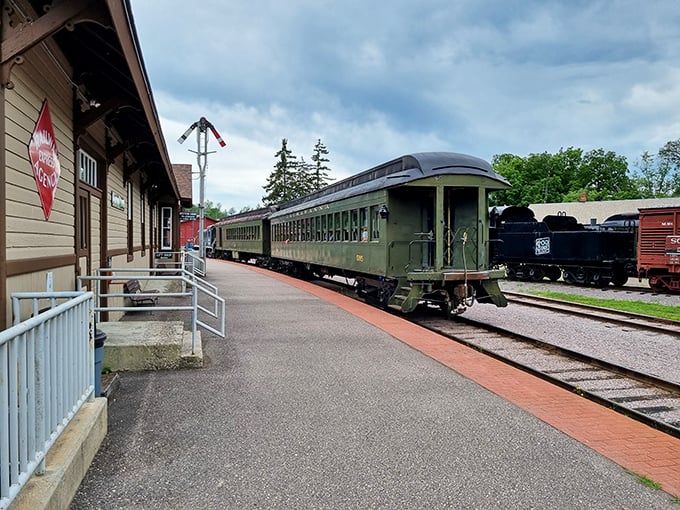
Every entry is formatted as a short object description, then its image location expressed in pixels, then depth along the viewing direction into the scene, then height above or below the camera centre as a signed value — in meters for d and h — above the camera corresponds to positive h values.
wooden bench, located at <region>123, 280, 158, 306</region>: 11.34 -1.00
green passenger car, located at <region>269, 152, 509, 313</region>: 10.44 +0.28
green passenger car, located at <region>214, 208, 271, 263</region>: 28.60 +0.54
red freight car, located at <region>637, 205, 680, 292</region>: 17.17 -0.08
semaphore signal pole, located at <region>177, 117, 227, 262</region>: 21.56 +3.39
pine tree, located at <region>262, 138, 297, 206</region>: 70.50 +8.87
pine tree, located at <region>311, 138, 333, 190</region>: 74.12 +10.96
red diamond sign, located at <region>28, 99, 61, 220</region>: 4.89 +0.84
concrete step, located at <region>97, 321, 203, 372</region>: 6.08 -1.25
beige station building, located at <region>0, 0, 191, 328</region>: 3.89 +1.25
